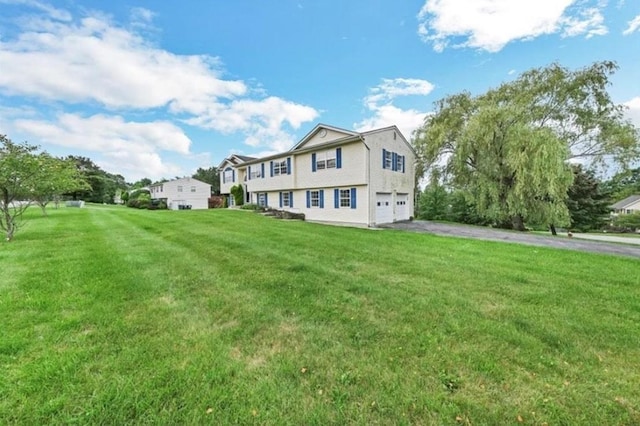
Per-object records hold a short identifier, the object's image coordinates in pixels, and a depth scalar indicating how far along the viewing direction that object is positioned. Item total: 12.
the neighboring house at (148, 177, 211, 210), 41.81
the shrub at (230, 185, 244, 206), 29.27
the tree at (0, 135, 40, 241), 9.27
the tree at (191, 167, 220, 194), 57.02
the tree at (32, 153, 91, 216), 10.75
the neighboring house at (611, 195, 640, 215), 46.34
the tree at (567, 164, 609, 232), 29.61
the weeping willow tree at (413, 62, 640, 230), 15.27
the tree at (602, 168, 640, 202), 39.82
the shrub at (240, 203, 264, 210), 24.52
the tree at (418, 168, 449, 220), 32.26
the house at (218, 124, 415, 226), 16.73
